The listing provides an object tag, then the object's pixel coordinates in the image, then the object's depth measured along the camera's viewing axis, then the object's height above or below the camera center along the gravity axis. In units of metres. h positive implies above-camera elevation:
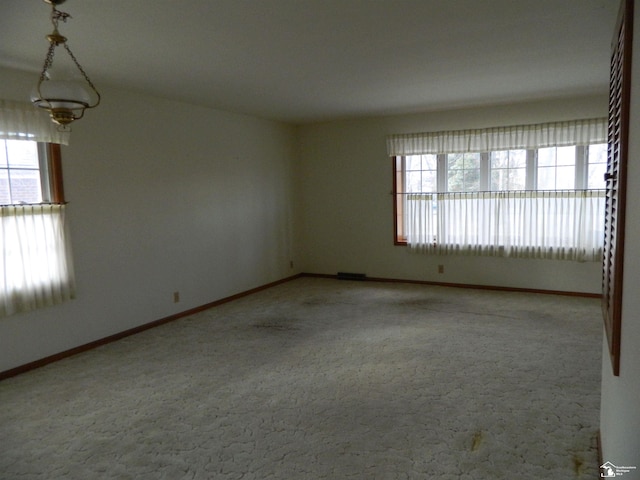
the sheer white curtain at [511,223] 5.09 -0.37
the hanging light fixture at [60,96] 2.09 +0.53
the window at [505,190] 5.09 +0.04
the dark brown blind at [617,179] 1.62 +0.04
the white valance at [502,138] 4.98 +0.67
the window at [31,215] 3.38 -0.05
